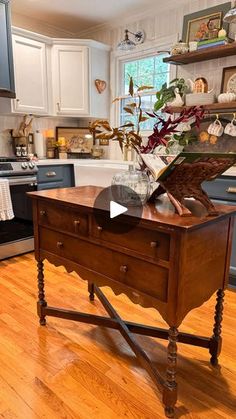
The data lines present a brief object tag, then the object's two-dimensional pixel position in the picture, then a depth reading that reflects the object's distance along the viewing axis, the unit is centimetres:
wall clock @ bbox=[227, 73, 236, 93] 260
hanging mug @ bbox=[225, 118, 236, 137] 260
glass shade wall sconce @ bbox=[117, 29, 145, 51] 319
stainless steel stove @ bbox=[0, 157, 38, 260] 284
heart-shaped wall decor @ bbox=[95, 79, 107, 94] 368
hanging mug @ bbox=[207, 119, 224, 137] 268
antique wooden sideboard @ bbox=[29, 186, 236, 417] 108
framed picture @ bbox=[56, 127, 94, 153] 386
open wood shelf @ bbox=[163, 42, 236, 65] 244
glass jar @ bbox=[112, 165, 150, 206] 132
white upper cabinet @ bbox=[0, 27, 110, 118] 320
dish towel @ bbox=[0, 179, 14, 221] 264
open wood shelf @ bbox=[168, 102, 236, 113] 251
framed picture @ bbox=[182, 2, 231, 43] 256
